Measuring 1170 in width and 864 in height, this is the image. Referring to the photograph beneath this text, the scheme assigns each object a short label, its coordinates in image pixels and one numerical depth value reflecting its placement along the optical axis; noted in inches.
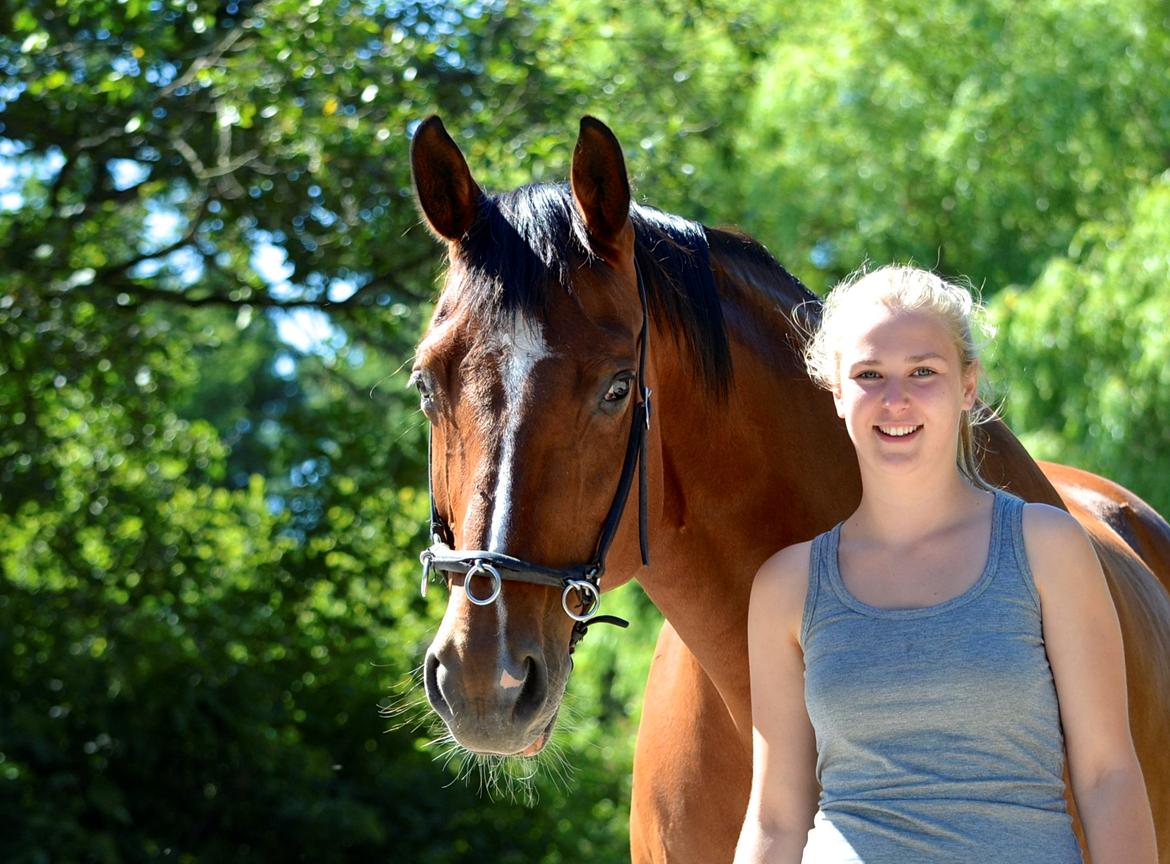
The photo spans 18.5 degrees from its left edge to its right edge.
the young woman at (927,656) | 137.7
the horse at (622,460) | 146.3
